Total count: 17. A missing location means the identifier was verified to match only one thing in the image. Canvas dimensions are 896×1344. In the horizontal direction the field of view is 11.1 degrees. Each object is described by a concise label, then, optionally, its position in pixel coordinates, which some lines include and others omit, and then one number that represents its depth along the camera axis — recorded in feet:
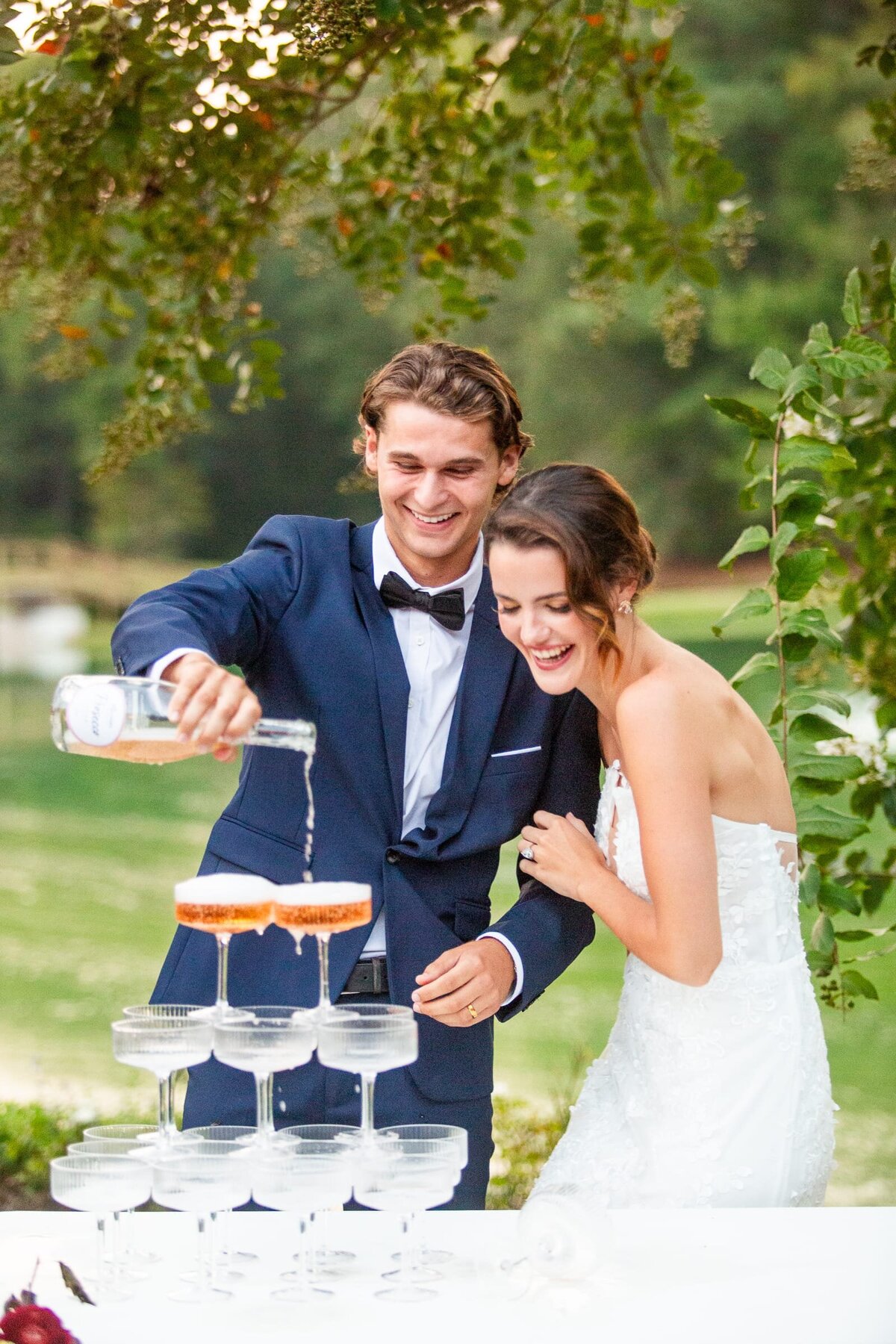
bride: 16.37
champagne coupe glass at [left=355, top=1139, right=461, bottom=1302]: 15.07
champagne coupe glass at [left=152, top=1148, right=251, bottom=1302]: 15.00
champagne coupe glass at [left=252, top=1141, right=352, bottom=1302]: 15.01
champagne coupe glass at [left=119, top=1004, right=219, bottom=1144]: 15.39
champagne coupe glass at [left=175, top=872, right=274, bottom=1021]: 15.32
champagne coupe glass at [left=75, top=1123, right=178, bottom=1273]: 15.27
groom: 16.93
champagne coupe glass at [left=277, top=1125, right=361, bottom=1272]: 15.35
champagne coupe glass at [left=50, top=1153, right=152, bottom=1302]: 15.02
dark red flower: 14.41
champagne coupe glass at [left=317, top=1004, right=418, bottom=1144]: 15.17
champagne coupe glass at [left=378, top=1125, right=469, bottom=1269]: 15.24
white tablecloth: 14.94
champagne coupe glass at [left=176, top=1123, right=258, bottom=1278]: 15.26
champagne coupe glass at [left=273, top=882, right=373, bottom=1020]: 15.31
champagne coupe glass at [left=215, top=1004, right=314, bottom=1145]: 15.12
